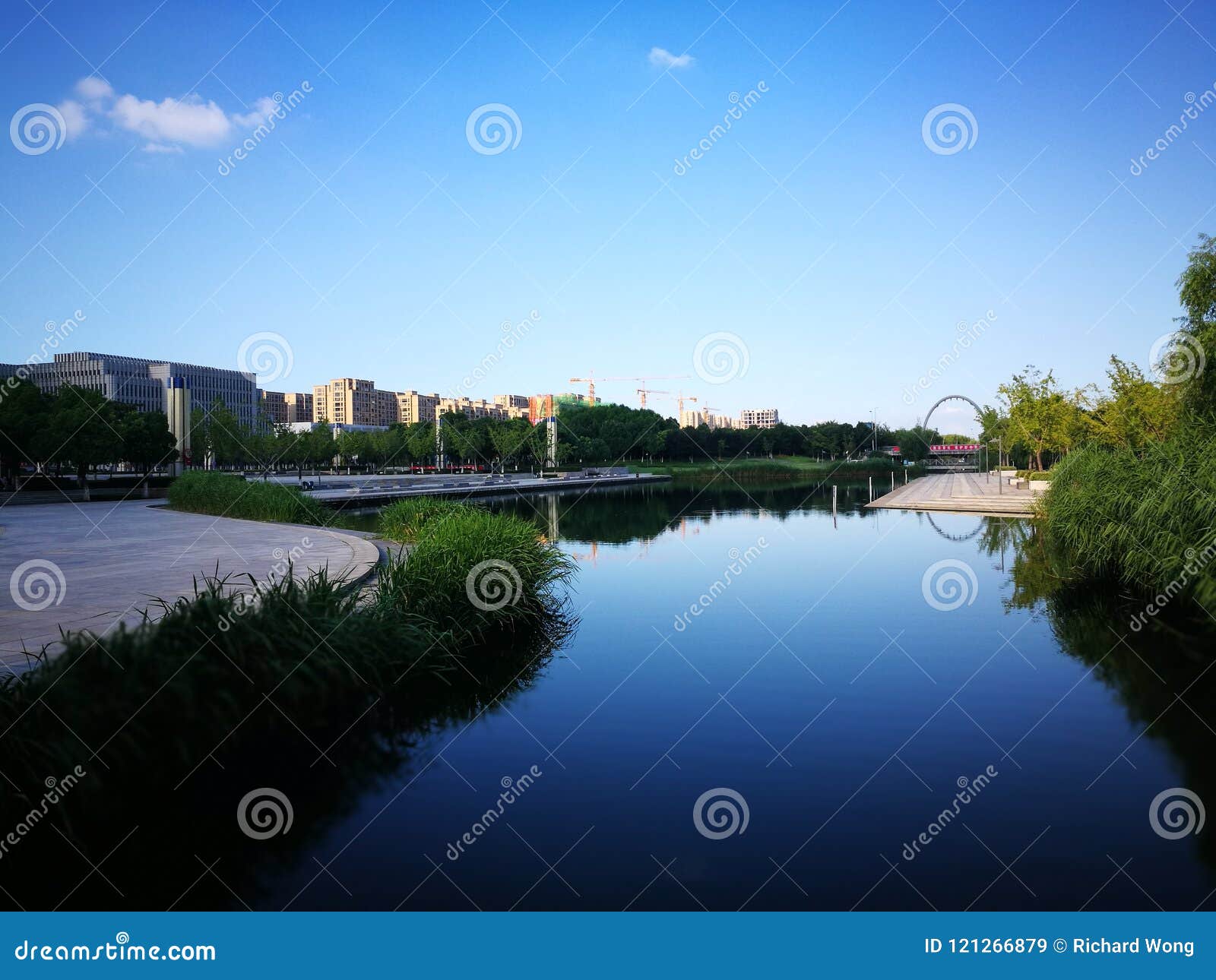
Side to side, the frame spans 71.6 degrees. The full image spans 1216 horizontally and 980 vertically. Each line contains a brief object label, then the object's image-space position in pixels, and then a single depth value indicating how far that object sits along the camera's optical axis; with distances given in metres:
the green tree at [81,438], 30.53
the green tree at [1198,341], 15.06
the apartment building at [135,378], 106.00
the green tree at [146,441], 37.03
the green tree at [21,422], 30.05
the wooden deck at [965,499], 26.64
